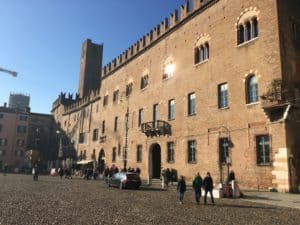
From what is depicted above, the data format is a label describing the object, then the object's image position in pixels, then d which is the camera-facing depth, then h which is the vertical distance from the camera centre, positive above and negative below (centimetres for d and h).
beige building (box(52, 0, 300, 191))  1496 +516
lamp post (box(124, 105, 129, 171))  2818 +249
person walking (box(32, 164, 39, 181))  2345 -155
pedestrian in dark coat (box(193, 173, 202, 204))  1145 -121
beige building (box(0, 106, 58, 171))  5588 +417
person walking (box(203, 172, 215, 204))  1165 -104
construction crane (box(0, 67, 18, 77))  4940 +1677
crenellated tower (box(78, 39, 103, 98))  4865 +1777
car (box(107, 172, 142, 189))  1729 -142
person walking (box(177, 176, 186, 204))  1144 -123
